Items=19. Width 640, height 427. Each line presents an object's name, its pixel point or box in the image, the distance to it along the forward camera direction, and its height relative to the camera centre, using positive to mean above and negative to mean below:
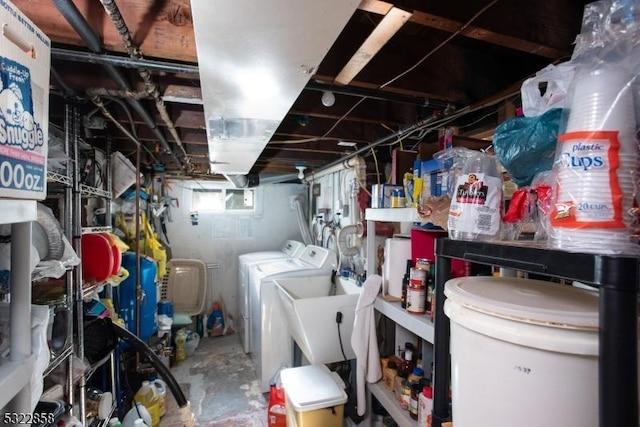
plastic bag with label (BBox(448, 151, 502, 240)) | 0.73 +0.01
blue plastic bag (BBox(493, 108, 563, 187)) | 0.63 +0.15
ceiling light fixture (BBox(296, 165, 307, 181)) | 3.59 +0.51
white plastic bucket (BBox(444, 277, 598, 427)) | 0.47 -0.24
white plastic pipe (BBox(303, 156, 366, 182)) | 2.75 +0.46
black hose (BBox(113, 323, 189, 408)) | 2.05 -1.01
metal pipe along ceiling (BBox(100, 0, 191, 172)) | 0.87 +0.58
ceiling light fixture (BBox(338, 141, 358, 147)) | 2.56 +0.58
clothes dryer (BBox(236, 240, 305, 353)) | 3.59 -0.78
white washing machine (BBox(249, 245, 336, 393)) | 2.88 -1.09
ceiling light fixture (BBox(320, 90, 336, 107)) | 1.59 +0.59
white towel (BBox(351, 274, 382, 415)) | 1.47 -0.61
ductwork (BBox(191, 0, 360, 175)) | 0.69 +0.45
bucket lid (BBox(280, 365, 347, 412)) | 1.69 -1.05
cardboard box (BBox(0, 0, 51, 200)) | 0.64 +0.24
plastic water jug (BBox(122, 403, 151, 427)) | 2.18 -1.49
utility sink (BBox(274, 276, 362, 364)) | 2.01 -0.76
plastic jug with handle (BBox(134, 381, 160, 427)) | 2.42 -1.52
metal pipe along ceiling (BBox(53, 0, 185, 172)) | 0.88 +0.59
